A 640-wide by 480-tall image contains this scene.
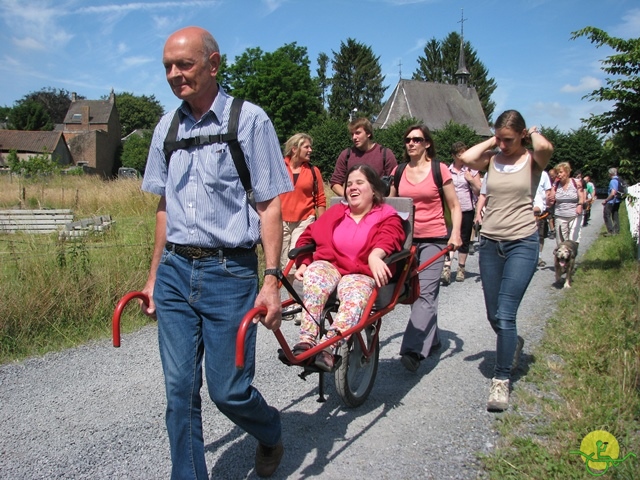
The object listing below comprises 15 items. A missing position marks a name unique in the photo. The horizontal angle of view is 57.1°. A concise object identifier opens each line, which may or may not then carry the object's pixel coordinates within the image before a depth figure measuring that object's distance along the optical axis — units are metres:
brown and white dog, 9.14
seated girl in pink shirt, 3.67
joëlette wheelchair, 3.46
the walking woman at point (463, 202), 9.62
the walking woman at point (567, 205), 10.24
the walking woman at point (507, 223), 4.39
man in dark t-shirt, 6.39
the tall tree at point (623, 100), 9.34
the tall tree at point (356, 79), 76.81
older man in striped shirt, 2.76
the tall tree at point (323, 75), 79.88
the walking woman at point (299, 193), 6.75
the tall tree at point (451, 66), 84.06
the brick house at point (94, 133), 72.19
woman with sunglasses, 5.07
